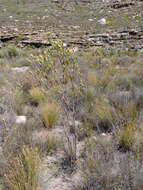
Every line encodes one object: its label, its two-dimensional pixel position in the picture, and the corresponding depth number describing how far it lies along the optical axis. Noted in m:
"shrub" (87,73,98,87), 5.73
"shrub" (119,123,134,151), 3.18
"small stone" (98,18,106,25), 13.42
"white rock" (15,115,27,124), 4.10
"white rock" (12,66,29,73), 7.83
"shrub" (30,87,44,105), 5.01
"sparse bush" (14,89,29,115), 4.65
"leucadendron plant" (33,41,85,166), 3.09
